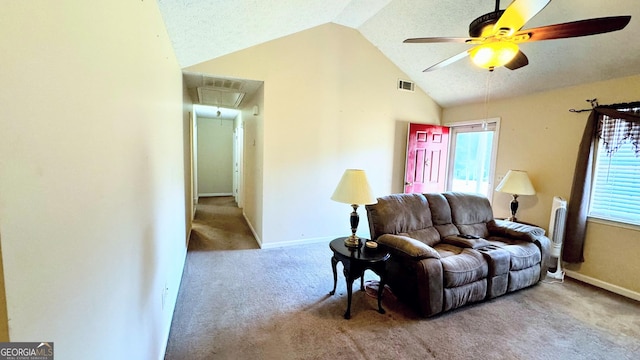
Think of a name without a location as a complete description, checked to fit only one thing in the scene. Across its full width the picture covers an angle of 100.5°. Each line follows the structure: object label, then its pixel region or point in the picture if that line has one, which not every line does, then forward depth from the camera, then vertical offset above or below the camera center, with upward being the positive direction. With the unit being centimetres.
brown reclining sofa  234 -91
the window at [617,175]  287 -11
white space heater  323 -82
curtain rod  280 +65
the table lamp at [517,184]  349 -30
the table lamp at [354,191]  230 -31
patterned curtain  289 +10
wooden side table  228 -91
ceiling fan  153 +87
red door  475 +0
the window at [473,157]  436 +5
